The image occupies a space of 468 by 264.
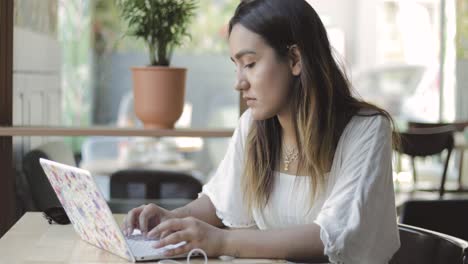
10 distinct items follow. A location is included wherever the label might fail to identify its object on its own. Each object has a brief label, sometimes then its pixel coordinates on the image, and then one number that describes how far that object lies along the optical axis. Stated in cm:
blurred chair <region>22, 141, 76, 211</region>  332
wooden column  306
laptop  178
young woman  188
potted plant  307
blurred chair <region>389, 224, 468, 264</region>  195
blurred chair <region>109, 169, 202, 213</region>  430
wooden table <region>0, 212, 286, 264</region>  186
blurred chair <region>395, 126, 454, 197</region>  621
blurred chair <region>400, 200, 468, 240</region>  278
